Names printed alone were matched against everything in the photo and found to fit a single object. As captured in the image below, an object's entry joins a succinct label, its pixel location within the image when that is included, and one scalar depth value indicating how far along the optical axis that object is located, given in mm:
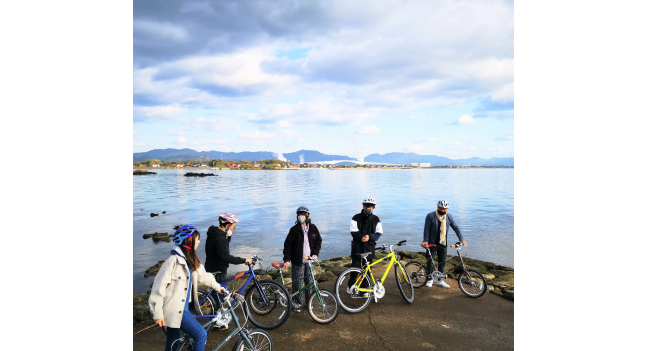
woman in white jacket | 3486
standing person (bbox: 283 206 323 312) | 6254
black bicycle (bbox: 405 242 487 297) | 7328
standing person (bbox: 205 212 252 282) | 5379
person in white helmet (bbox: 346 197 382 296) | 6887
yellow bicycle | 6355
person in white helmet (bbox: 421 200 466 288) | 7562
